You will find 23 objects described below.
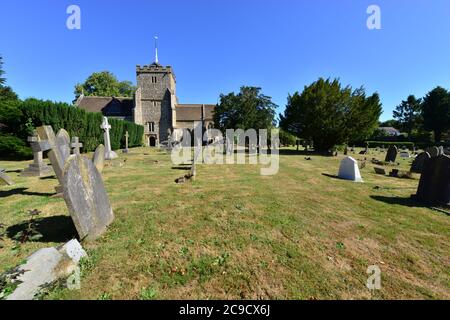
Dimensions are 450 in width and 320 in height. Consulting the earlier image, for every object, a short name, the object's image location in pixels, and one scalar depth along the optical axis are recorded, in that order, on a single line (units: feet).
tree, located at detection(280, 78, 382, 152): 72.43
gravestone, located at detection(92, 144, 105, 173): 28.99
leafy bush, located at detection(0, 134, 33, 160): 48.08
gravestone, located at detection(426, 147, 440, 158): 38.69
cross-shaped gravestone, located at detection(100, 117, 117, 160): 51.47
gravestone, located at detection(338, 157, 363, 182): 30.40
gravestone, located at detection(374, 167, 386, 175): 36.65
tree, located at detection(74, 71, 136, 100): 167.94
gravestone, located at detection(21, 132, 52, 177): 30.37
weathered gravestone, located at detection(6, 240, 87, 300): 7.70
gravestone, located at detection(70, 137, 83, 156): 33.90
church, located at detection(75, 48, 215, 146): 132.57
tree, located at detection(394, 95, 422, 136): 222.28
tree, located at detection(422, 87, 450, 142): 160.25
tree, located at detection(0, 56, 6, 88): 85.47
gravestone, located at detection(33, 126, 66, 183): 18.84
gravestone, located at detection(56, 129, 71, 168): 22.42
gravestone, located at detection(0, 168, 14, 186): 24.70
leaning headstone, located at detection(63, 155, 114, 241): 11.23
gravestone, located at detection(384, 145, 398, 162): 56.08
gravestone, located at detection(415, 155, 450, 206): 19.98
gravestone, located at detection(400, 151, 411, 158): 72.64
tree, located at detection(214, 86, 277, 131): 102.68
